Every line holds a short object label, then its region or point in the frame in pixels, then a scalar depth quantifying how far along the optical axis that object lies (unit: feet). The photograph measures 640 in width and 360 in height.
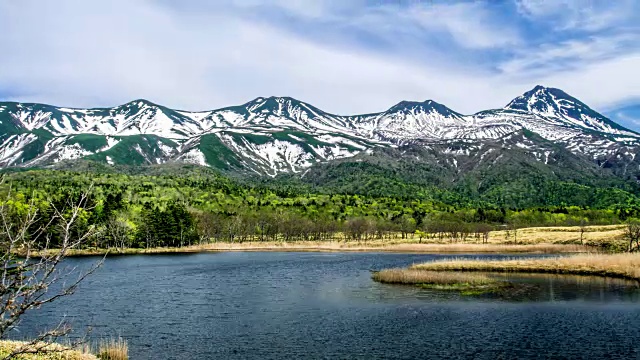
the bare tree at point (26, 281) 44.94
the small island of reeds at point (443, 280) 247.89
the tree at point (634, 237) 366.39
